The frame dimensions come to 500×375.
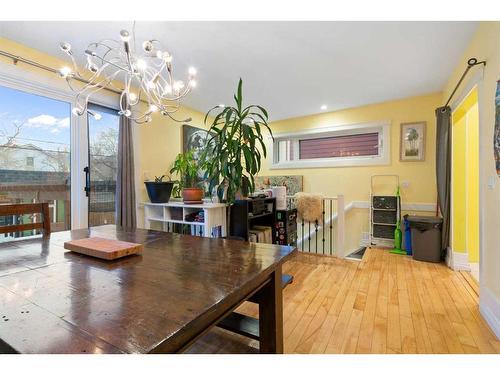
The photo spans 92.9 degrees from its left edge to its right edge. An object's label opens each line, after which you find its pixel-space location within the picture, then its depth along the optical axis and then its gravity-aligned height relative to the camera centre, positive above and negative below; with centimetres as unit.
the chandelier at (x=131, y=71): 138 +76
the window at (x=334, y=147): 412 +72
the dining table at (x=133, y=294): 54 -34
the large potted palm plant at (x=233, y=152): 241 +34
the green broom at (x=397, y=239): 363 -86
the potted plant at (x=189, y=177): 277 +10
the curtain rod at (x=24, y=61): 212 +118
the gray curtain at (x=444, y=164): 297 +23
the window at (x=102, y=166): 281 +25
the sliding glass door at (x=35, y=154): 221 +33
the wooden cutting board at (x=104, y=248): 108 -30
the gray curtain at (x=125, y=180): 285 +7
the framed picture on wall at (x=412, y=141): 370 +66
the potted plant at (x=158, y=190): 296 -6
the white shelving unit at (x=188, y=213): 259 -37
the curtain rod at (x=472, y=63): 195 +103
